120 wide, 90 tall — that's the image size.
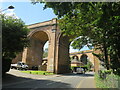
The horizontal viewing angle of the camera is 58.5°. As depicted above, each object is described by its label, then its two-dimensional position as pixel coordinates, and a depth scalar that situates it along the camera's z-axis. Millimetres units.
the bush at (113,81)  4808
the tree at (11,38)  12964
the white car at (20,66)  27998
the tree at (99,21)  4586
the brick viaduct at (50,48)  28984
